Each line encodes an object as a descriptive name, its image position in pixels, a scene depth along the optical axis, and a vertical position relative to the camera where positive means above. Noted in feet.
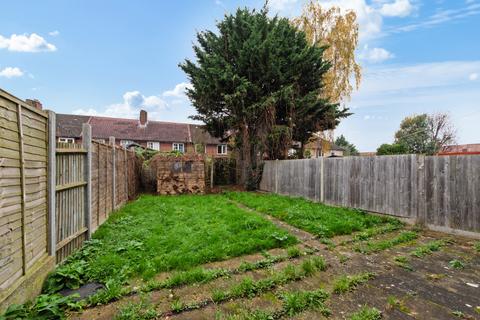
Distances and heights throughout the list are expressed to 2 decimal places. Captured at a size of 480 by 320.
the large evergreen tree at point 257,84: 34.78 +12.09
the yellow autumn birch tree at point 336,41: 49.52 +25.84
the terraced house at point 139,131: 84.58 +11.05
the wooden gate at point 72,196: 10.99 -1.97
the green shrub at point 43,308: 6.64 -4.84
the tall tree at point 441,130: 90.74 +10.94
